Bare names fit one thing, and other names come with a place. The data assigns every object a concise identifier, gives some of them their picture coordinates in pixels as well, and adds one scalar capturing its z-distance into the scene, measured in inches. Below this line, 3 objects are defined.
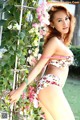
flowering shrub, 65.2
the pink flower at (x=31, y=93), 75.4
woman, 73.1
